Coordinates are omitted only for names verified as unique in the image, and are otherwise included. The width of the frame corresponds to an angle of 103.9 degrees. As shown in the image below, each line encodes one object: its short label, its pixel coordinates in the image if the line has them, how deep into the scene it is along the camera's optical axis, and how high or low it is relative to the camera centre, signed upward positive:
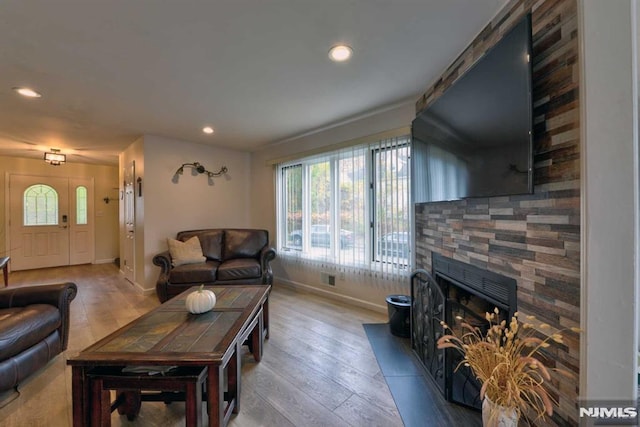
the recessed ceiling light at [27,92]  2.30 +1.14
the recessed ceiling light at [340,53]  1.79 +1.18
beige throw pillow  3.50 -0.58
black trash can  2.41 -1.04
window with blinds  2.80 +0.07
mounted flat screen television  1.14 +0.48
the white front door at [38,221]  5.07 -0.19
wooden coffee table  1.19 -0.70
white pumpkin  1.68 -0.61
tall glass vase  0.98 -0.82
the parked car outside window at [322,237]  3.31 -0.37
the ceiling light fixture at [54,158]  4.21 +0.93
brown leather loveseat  3.21 -0.74
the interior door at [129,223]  4.12 -0.19
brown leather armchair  1.64 -0.84
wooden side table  3.70 -0.84
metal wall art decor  4.09 +0.74
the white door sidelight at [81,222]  5.67 -0.22
